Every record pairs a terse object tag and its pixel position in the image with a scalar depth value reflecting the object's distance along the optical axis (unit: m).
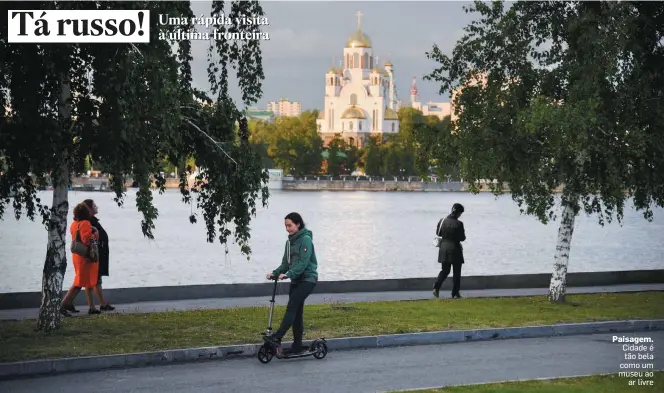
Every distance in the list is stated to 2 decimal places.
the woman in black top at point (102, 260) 18.42
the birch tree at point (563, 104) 19.22
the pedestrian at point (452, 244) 21.64
